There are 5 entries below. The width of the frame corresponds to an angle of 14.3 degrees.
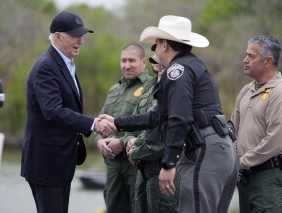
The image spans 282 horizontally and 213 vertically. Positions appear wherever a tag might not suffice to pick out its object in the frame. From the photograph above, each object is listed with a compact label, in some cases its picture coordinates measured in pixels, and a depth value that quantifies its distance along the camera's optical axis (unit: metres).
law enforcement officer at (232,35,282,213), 9.57
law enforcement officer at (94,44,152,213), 11.42
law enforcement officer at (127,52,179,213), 9.78
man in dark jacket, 9.24
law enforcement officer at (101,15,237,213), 8.36
